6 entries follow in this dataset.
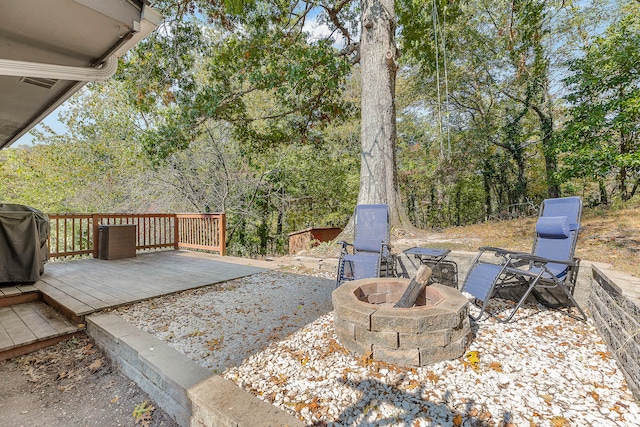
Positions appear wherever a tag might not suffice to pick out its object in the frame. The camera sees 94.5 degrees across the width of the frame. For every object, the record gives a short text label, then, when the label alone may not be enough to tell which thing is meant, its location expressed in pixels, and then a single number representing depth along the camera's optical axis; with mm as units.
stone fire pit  1911
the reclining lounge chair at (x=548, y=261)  2500
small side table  3535
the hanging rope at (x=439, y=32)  6557
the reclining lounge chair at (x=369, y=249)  3430
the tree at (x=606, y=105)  5945
